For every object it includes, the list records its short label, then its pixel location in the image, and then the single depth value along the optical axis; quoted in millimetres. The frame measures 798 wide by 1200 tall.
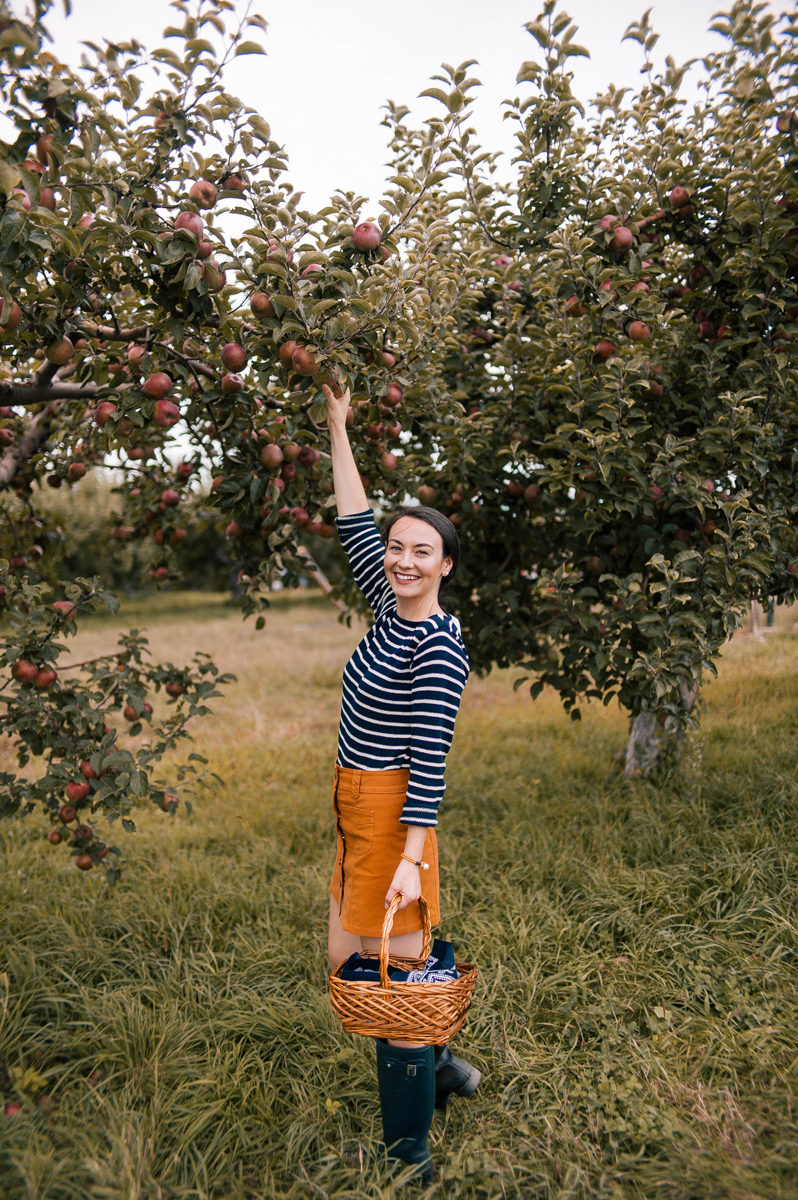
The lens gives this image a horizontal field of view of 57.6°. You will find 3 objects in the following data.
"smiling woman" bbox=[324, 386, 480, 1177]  1751
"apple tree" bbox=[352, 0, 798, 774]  2699
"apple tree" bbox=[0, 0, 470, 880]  1828
